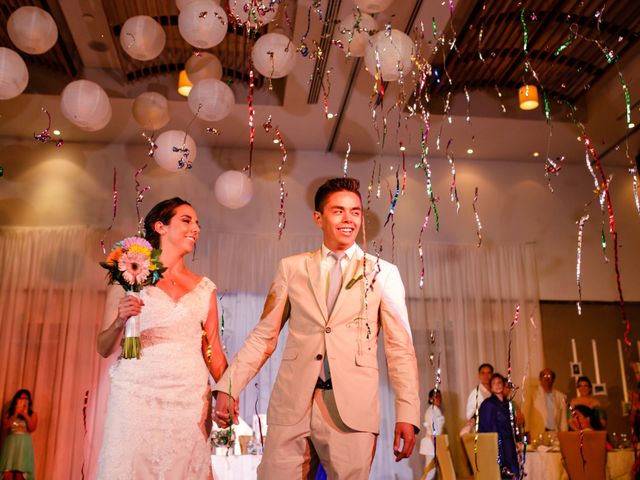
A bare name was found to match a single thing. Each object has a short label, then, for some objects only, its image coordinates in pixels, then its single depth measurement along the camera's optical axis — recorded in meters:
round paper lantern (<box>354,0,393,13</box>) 5.06
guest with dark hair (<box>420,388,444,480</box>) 8.75
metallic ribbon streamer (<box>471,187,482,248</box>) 9.65
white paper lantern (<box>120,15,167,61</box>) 5.57
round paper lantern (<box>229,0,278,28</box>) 4.96
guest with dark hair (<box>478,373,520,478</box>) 6.72
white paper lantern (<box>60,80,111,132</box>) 5.97
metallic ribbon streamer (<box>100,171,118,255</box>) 8.86
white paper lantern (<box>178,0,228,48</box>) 5.10
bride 2.99
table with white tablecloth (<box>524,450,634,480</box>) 6.08
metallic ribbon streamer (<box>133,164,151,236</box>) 9.13
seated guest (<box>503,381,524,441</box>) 7.98
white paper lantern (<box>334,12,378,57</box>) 5.26
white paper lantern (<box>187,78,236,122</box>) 5.89
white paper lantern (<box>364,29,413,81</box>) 5.27
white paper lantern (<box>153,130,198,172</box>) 6.54
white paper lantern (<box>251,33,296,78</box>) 5.48
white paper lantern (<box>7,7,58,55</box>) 5.35
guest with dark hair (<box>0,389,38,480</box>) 7.58
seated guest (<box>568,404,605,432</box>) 6.55
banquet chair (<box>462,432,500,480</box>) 6.03
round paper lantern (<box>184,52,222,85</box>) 6.36
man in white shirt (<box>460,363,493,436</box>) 8.53
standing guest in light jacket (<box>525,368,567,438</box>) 8.87
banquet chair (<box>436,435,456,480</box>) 6.44
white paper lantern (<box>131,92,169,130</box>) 6.79
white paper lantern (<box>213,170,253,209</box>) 7.24
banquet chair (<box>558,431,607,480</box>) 5.88
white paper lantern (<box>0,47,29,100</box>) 5.31
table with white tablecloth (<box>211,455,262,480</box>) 4.88
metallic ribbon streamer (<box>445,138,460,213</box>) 9.82
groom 2.59
